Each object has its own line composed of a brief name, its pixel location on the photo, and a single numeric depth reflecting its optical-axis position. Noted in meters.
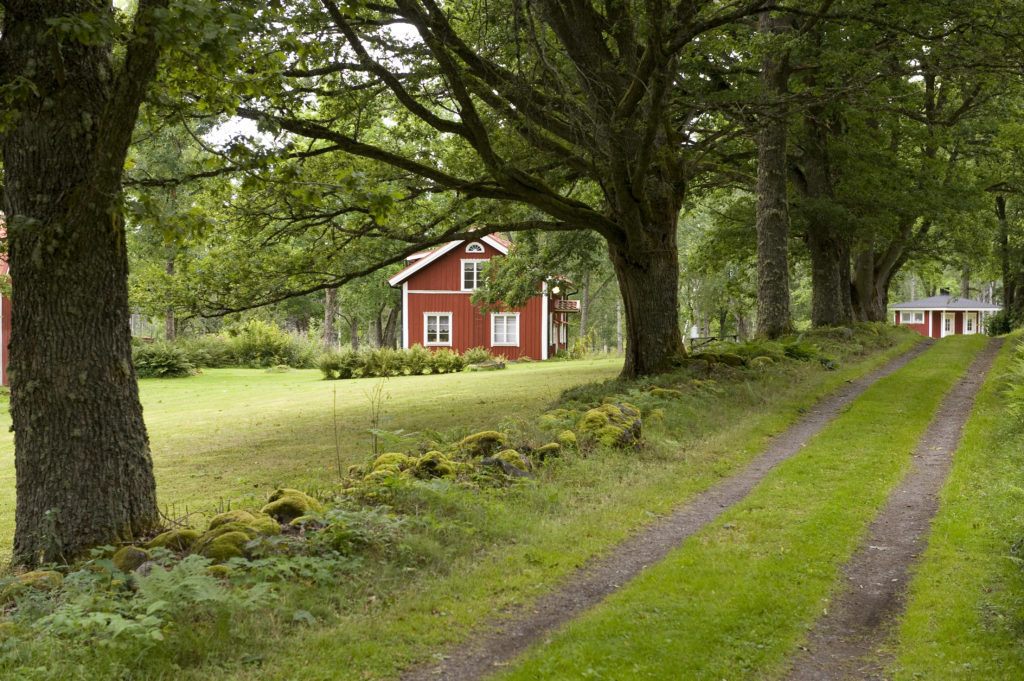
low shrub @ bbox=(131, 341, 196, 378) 34.09
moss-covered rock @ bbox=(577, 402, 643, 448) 10.29
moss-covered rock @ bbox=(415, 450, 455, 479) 8.61
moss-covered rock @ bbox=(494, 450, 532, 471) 9.14
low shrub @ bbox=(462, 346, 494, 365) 36.28
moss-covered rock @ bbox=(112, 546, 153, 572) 6.07
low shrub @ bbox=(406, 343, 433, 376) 34.06
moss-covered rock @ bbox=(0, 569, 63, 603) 5.61
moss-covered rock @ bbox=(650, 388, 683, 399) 13.33
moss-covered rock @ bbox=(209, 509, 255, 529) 6.91
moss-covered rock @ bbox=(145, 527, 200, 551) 6.68
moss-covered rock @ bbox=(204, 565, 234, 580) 5.73
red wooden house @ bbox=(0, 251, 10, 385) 32.69
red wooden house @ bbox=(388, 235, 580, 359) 42.53
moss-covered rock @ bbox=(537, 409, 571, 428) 11.39
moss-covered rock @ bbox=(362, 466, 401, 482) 8.07
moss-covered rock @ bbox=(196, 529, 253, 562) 6.16
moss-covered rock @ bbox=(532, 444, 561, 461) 9.69
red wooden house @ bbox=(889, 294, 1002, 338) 63.38
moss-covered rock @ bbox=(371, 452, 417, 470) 8.91
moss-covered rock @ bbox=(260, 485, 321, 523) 7.27
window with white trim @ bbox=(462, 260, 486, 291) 42.53
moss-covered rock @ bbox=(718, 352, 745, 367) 16.81
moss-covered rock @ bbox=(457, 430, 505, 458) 9.81
